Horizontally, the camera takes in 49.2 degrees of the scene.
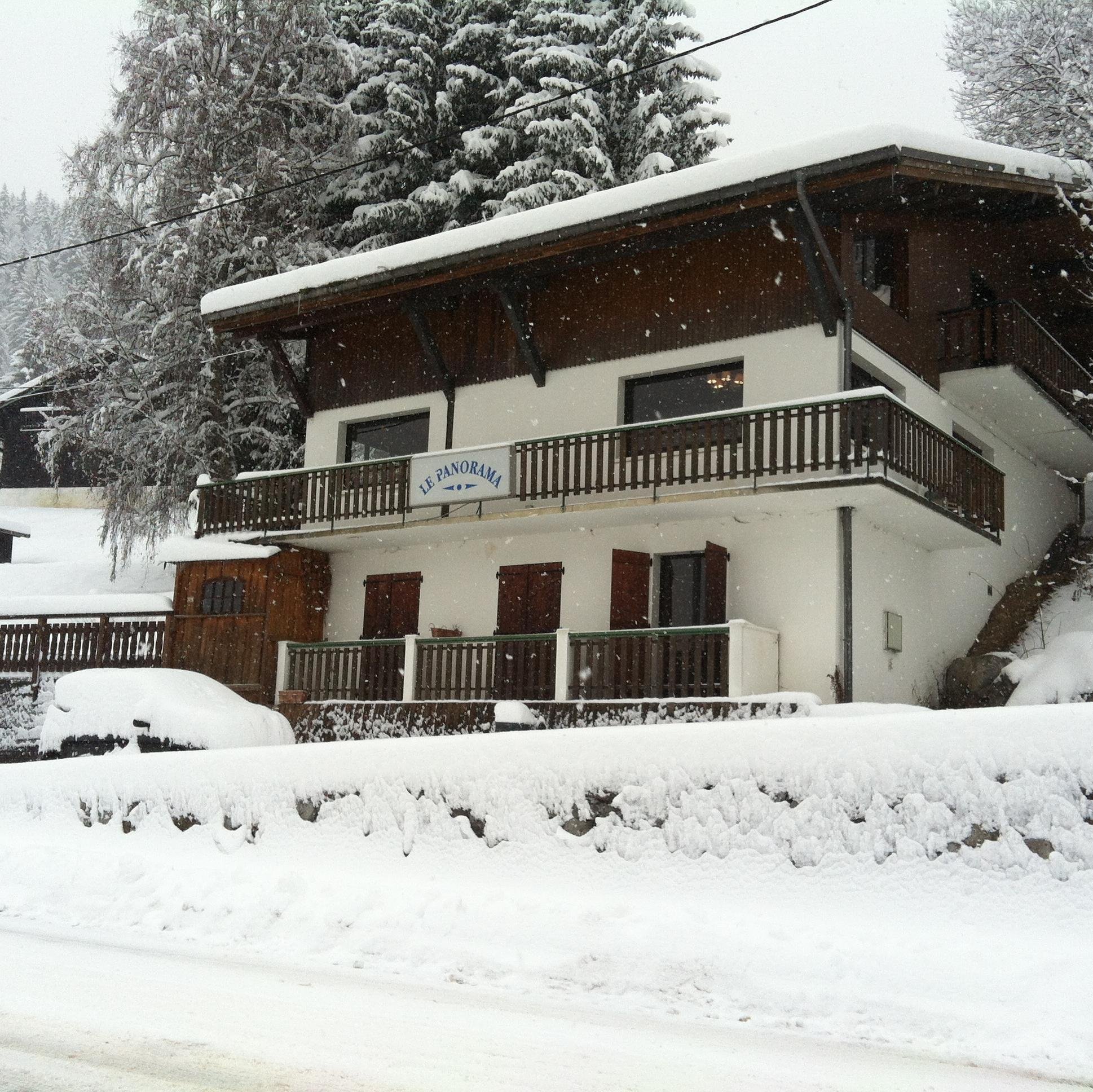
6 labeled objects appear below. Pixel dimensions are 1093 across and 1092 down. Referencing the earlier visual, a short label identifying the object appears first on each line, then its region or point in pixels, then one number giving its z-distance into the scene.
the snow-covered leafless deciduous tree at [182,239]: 26.53
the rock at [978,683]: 17.25
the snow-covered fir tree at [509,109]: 27.45
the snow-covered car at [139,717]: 15.45
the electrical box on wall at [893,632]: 16.92
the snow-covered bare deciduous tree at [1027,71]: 22.80
